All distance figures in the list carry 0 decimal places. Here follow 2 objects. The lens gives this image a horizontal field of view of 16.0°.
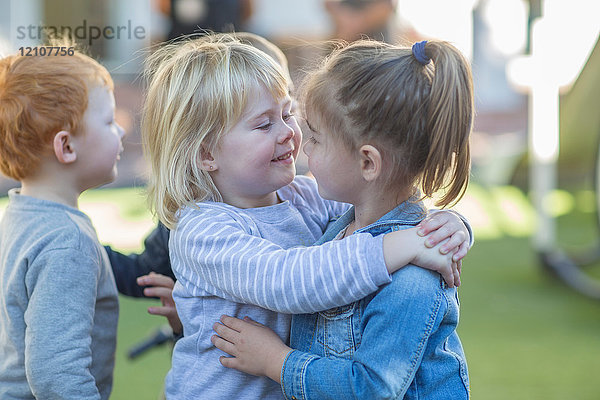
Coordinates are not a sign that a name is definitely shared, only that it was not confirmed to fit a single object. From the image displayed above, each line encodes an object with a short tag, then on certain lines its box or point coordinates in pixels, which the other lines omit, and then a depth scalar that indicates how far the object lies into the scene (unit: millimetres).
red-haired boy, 2267
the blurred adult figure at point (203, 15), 5246
